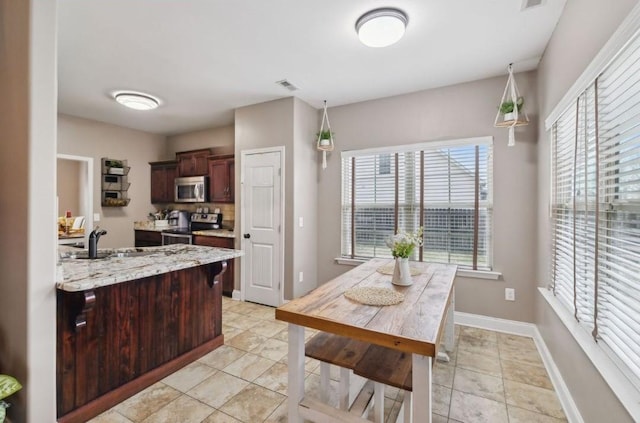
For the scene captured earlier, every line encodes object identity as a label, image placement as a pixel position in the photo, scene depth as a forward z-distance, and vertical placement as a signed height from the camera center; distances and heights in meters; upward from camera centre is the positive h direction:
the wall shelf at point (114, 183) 4.89 +0.46
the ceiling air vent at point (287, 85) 3.24 +1.45
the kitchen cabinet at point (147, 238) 4.96 -0.53
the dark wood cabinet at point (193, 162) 4.95 +0.84
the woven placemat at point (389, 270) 2.30 -0.50
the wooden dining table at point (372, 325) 1.21 -0.53
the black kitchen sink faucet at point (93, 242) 2.24 -0.26
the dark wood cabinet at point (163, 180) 5.32 +0.55
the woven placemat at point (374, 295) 1.61 -0.51
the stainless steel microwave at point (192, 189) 4.88 +0.35
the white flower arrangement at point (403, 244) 1.98 -0.24
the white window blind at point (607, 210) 1.20 +0.01
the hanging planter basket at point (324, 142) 3.70 +0.89
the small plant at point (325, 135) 3.73 +0.98
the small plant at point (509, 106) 2.67 +1.01
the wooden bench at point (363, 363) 1.42 -0.82
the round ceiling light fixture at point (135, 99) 3.51 +1.37
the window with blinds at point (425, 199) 3.15 +0.13
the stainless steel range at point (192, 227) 4.55 -0.33
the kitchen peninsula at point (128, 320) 1.67 -0.80
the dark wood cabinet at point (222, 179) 4.63 +0.50
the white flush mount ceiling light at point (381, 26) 2.03 +1.35
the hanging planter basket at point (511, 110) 2.66 +0.97
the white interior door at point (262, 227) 3.73 -0.24
